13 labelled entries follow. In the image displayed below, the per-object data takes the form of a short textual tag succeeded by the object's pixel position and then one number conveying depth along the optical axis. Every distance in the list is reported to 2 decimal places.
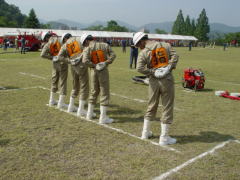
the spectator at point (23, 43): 28.95
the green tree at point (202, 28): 113.38
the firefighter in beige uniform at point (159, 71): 5.03
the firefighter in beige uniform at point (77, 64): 6.77
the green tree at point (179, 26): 122.50
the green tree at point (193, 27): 120.62
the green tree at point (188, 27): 121.11
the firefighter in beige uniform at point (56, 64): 7.50
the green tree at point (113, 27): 129.38
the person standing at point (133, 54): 17.05
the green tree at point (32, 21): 95.94
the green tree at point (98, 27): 150.60
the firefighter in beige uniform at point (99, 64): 6.20
